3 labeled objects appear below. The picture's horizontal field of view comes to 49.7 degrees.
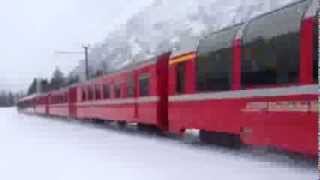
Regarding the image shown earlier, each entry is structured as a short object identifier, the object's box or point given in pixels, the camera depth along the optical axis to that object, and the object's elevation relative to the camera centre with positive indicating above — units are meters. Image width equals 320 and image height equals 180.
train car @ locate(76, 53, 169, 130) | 10.71 +0.05
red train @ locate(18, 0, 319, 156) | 5.54 +0.21
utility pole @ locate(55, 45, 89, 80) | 28.19 +3.42
